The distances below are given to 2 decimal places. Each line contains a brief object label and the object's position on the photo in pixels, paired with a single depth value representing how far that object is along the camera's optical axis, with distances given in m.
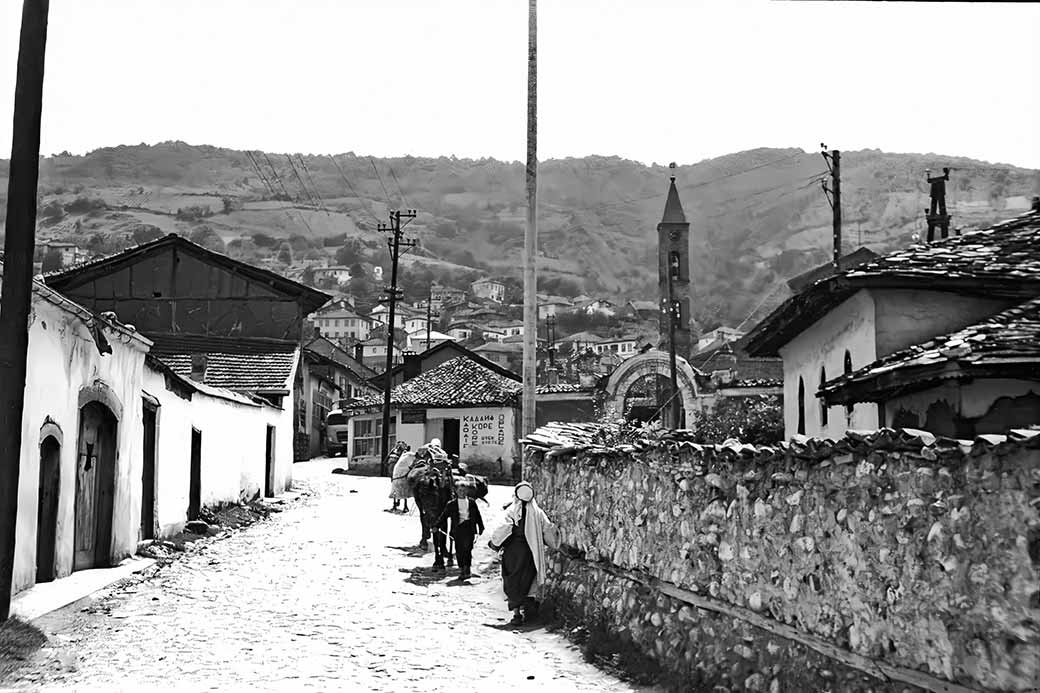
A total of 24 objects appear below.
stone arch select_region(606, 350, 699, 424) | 48.88
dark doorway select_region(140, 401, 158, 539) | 18.45
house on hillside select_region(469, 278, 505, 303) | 180.75
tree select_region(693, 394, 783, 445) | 29.51
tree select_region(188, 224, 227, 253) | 187.99
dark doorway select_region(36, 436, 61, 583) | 13.99
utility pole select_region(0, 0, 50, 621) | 10.90
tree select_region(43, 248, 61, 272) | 121.31
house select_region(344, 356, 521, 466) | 44.22
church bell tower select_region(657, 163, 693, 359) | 80.12
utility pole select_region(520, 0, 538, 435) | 20.61
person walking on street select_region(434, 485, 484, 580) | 17.17
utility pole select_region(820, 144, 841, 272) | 37.69
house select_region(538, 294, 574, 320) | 165.00
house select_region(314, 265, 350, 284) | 182.59
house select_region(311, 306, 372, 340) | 143.75
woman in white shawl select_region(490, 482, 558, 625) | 13.14
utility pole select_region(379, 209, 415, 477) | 45.44
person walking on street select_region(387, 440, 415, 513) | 22.89
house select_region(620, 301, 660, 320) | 158.88
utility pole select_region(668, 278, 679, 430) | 45.28
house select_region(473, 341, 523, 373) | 111.25
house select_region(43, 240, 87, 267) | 139.79
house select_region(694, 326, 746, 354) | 105.07
